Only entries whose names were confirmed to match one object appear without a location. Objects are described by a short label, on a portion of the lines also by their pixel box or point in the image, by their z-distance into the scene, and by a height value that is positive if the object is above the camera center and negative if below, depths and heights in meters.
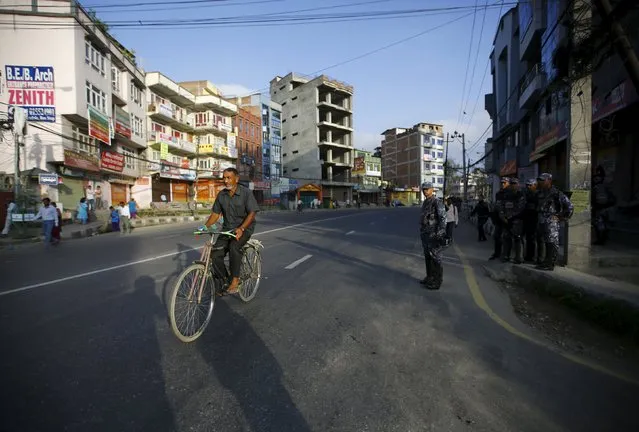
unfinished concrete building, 65.88 +12.87
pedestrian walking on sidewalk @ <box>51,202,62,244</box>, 15.36 -1.09
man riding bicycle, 4.99 -0.13
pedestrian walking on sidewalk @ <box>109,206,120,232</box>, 21.28 -0.69
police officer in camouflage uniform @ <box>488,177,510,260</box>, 8.88 -0.40
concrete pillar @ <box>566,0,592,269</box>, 7.20 +0.62
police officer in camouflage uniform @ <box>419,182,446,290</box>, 6.35 -0.50
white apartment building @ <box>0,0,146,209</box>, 23.03 +7.45
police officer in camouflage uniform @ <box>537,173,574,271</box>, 6.87 -0.26
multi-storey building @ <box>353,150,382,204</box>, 76.99 +5.29
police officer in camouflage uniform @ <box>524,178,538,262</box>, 7.92 -0.23
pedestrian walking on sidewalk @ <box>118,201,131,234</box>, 20.31 -0.65
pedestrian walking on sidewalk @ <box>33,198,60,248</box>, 14.73 -0.38
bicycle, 4.03 -1.01
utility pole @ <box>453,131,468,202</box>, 41.03 +4.82
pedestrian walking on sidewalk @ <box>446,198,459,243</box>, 11.90 -0.36
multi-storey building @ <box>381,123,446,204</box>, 91.12 +11.24
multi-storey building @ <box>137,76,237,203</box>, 38.62 +8.04
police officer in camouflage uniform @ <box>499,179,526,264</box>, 8.24 -0.30
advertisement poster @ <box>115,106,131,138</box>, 31.31 +7.12
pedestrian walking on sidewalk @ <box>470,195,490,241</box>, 14.63 -0.46
